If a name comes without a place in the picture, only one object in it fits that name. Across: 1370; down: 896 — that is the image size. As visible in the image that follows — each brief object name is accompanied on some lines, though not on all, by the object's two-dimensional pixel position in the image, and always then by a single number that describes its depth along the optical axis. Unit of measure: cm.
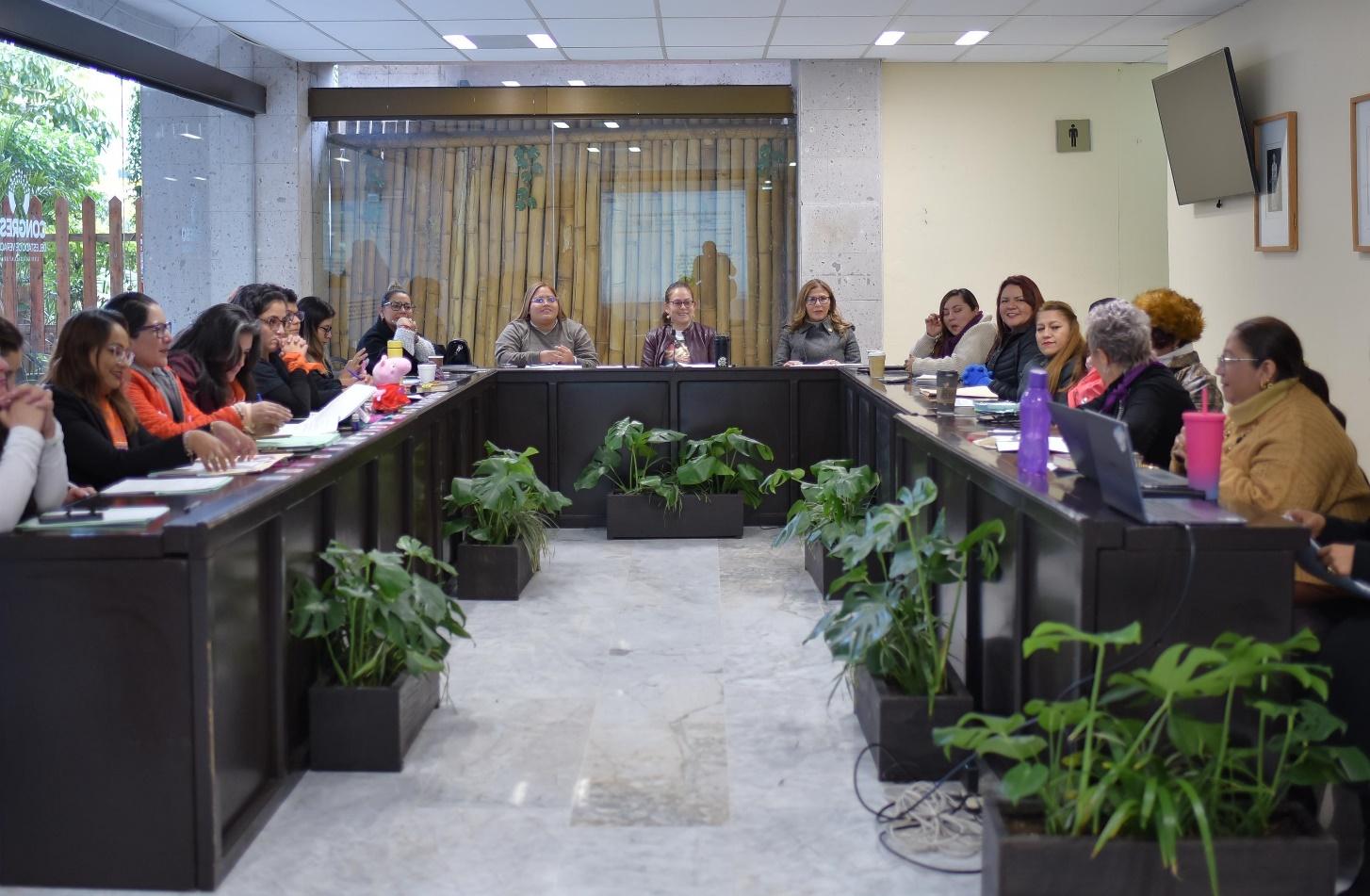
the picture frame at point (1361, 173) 630
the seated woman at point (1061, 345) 560
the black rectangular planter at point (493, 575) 600
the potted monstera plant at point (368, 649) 371
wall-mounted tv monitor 753
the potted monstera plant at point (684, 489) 726
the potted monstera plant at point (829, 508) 546
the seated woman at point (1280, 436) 334
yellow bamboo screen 1020
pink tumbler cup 297
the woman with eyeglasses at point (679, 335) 823
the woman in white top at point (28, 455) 296
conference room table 273
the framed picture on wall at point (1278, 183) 707
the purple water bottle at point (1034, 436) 336
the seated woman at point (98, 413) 371
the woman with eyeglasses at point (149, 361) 442
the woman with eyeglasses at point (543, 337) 813
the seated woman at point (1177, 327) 503
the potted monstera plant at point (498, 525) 600
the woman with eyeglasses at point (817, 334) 827
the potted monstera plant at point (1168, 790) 242
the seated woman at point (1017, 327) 663
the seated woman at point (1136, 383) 423
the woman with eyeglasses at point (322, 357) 661
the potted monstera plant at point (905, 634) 352
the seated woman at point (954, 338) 736
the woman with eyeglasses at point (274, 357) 582
